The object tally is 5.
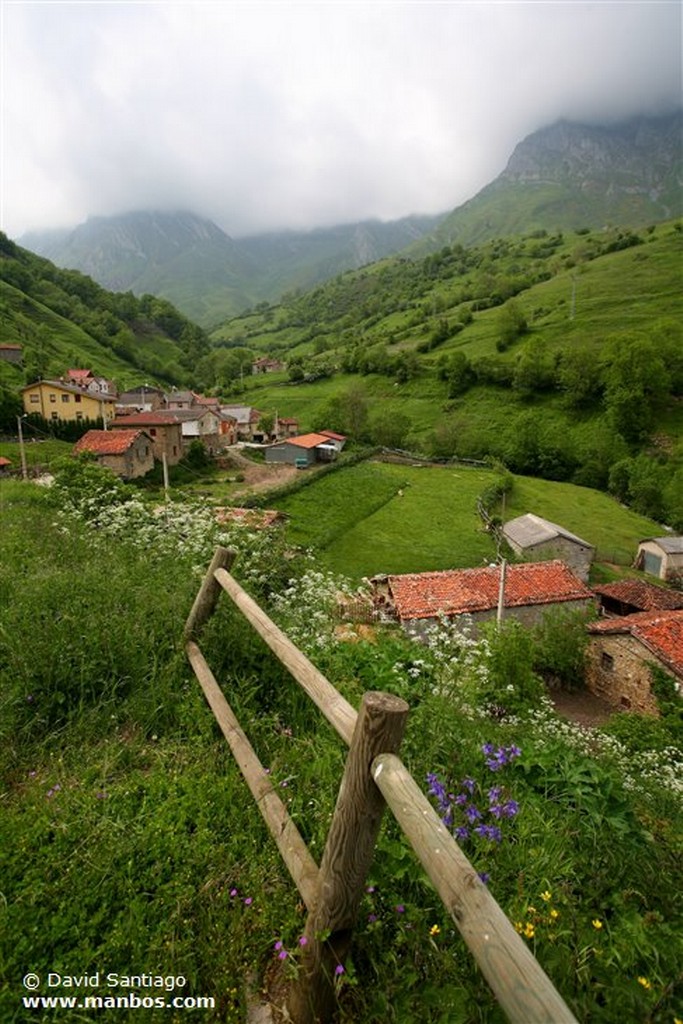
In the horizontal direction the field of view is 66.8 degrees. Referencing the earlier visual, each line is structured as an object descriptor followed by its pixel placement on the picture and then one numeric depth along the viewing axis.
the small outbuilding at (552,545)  33.72
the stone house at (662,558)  36.94
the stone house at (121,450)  41.19
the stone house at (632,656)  18.87
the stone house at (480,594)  22.31
